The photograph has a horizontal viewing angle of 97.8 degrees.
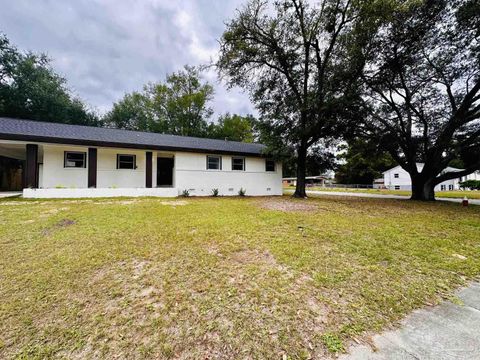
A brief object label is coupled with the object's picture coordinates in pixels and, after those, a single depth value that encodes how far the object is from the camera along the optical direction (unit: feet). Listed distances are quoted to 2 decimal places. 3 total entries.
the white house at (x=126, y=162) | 32.42
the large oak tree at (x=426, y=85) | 31.12
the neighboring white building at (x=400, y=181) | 113.91
